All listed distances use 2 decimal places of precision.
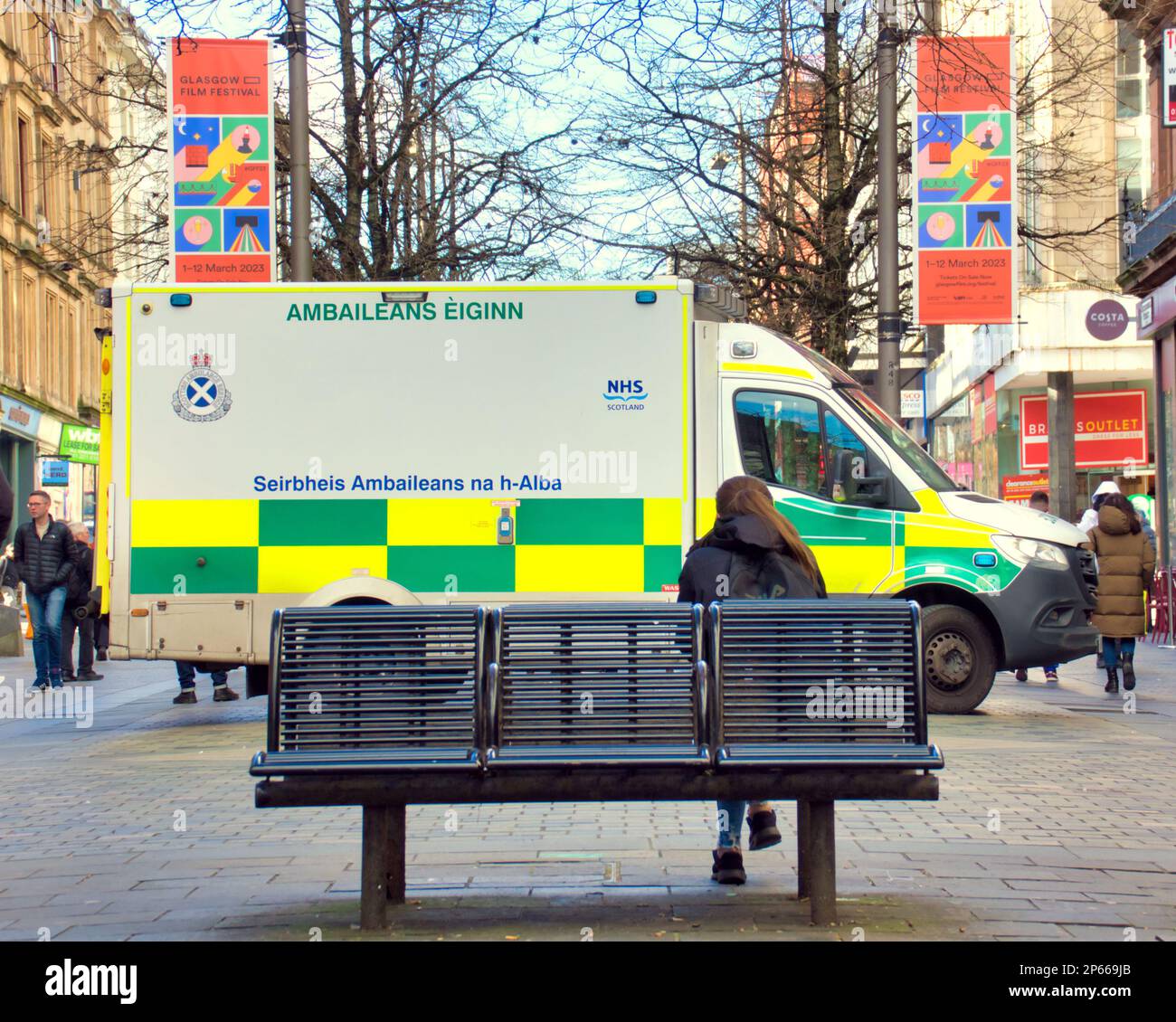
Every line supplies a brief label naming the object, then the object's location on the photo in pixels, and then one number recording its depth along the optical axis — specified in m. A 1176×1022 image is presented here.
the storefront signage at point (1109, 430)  37.56
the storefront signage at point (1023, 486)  38.53
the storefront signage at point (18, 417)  36.97
